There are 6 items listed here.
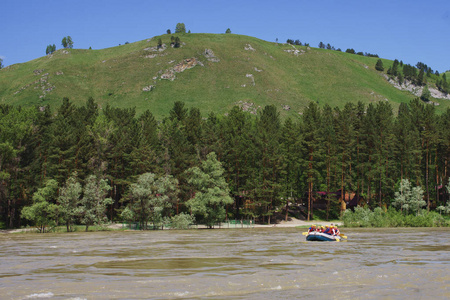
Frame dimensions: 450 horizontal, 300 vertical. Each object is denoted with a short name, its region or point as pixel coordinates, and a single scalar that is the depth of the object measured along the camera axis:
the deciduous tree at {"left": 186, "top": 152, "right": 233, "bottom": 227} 70.06
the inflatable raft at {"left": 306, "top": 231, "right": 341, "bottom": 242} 44.38
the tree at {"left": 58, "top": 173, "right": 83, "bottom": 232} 61.34
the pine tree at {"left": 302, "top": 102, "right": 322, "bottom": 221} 83.06
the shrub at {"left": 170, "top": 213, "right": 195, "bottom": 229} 68.56
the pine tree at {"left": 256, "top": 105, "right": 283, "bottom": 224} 78.19
